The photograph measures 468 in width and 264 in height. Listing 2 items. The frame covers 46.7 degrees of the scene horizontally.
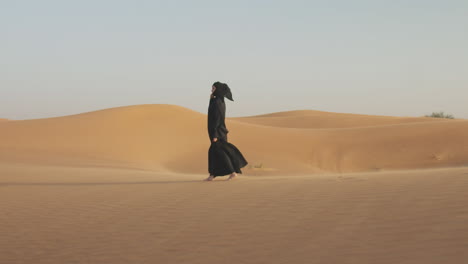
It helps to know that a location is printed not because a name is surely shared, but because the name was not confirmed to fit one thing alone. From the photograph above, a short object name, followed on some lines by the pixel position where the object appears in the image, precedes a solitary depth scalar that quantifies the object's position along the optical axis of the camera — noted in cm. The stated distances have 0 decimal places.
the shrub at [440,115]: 6243
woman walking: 1025
